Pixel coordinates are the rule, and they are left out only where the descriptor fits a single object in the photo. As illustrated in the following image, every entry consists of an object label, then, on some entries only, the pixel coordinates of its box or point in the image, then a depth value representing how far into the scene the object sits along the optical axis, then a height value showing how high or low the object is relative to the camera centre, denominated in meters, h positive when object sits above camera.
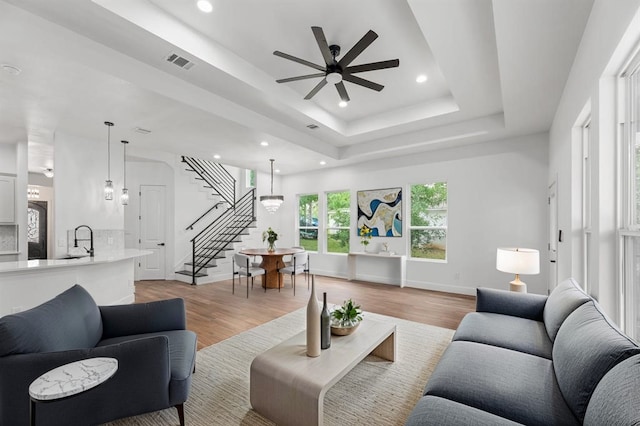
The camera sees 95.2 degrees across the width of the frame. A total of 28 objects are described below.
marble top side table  1.23 -0.75
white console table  6.06 -1.03
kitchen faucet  4.58 -0.39
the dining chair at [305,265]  6.08 -1.09
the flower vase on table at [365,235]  6.67 -0.48
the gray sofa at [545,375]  1.12 -0.91
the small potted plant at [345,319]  2.45 -0.91
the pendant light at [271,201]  6.45 +0.29
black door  8.45 -0.46
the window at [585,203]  2.72 +0.10
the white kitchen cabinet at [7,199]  5.50 +0.29
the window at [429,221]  5.84 -0.15
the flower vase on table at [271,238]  6.26 -0.51
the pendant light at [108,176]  4.34 +0.67
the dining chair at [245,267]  5.41 -1.02
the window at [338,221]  7.37 -0.18
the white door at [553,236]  3.92 -0.31
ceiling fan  2.47 +1.43
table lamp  3.10 -0.51
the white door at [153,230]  7.00 -0.38
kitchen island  3.23 -0.82
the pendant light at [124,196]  5.07 +0.31
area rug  2.04 -1.43
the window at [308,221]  8.00 -0.20
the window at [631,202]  1.76 +0.07
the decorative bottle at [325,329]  2.17 -0.87
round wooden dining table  5.93 -1.08
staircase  7.01 -0.19
